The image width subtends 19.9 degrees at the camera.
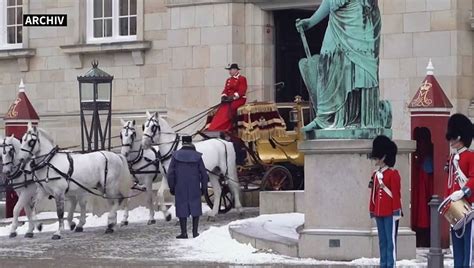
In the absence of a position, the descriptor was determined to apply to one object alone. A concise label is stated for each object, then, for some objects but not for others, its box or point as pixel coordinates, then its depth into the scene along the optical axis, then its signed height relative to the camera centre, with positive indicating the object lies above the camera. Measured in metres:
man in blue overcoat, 21.94 -0.80
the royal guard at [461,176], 15.03 -0.49
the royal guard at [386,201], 16.67 -0.85
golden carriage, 25.02 -0.27
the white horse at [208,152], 24.62 -0.34
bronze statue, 18.95 +0.83
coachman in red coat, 25.48 +0.55
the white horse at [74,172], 23.50 -0.67
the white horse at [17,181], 23.67 -0.81
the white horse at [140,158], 25.19 -0.45
